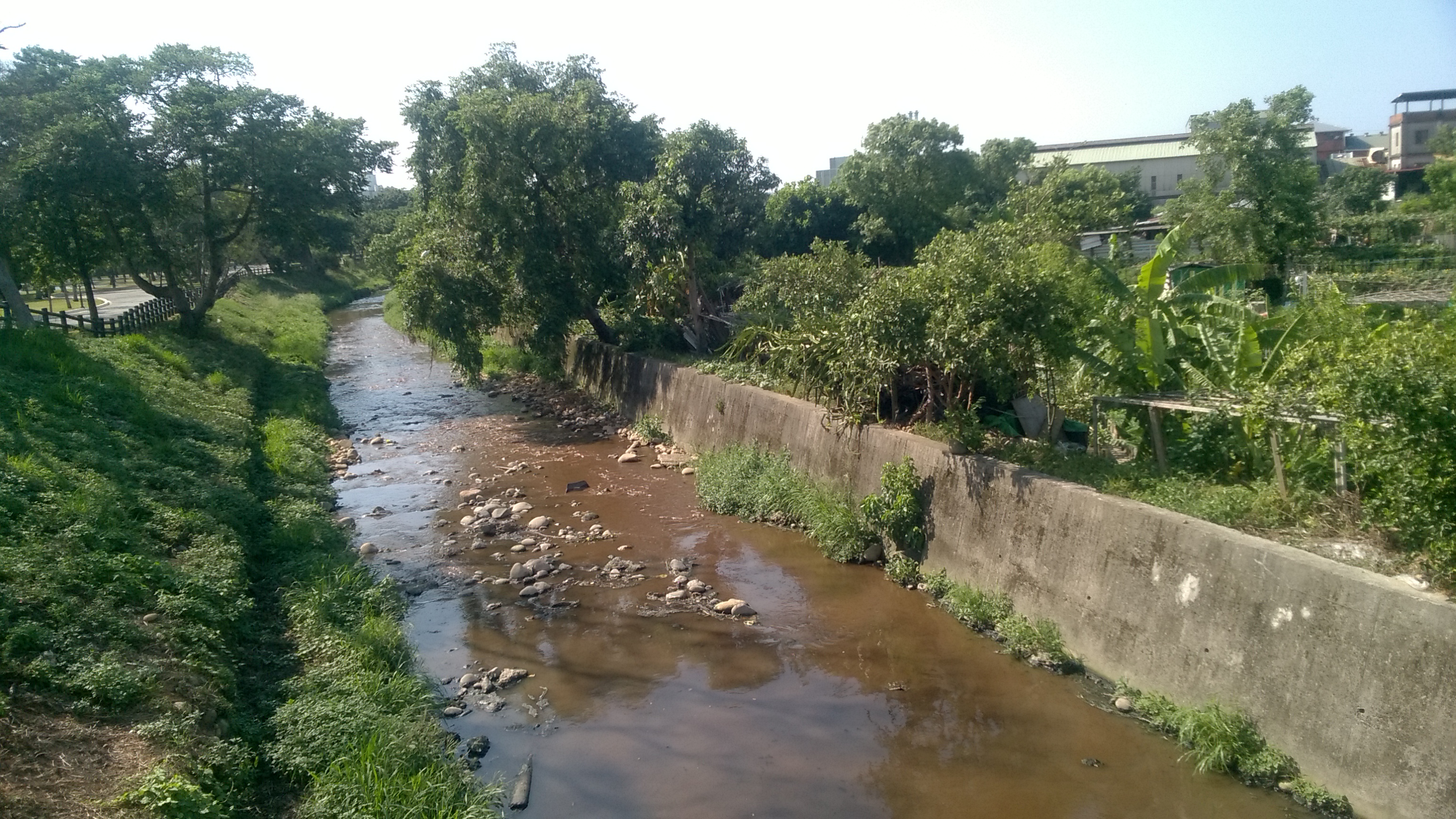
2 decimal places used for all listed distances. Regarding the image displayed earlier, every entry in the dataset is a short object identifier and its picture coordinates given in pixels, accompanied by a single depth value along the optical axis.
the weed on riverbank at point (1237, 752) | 6.10
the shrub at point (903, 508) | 10.43
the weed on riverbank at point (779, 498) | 11.14
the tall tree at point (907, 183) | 27.67
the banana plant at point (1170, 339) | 9.32
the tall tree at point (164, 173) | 20.52
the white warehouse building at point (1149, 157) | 49.88
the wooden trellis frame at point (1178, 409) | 7.01
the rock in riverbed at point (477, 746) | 7.27
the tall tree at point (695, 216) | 18.84
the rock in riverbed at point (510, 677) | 8.45
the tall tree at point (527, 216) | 19.61
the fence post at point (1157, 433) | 8.59
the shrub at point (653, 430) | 18.39
